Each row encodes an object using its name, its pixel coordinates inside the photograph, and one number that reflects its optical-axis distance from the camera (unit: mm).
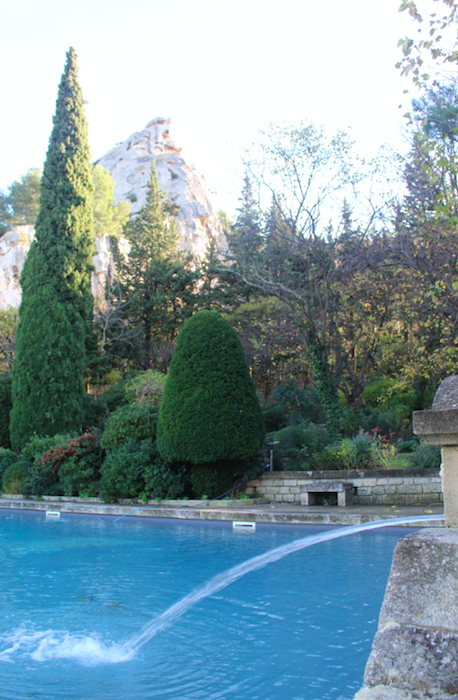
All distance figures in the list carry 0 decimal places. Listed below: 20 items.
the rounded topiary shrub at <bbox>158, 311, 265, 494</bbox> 10047
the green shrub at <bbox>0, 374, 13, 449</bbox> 16875
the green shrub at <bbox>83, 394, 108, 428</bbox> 17036
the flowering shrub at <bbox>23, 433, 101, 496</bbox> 11859
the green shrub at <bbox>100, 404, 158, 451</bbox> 11555
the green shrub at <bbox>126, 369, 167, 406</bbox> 14683
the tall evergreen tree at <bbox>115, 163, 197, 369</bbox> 24766
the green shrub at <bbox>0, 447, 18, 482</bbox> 13883
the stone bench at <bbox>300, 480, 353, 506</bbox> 9508
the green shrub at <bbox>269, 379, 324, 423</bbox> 16375
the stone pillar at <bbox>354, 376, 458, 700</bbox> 1843
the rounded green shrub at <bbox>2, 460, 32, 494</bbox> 12654
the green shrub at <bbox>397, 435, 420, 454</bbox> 12148
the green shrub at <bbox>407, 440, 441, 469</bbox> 9945
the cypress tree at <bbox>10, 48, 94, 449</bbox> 15461
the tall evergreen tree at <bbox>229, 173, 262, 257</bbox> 16375
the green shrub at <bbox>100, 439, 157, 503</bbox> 10805
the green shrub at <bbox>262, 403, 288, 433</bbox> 15531
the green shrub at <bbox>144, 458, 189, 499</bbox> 10586
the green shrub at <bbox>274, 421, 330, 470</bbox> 11422
